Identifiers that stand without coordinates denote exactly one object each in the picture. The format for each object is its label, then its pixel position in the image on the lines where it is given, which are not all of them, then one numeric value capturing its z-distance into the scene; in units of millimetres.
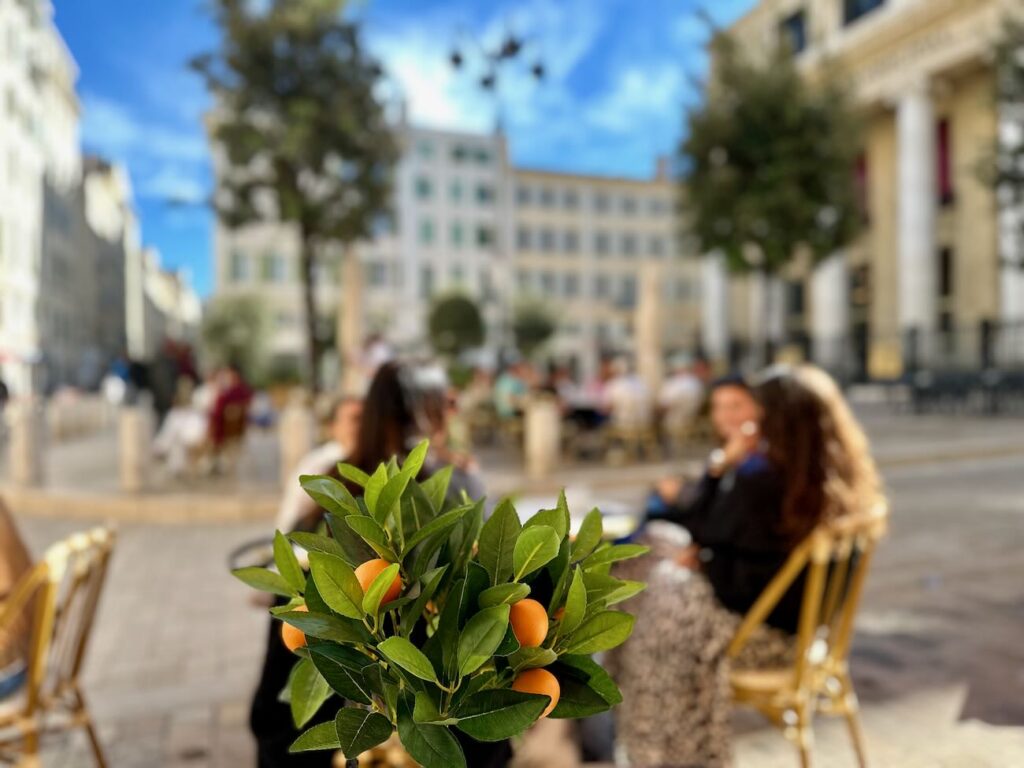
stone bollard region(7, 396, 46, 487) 9164
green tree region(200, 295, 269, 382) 40062
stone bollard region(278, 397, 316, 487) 8867
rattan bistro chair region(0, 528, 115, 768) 2078
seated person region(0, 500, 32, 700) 2188
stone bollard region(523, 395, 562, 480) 9812
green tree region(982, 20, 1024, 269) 15109
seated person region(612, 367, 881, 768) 2467
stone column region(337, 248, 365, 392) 12708
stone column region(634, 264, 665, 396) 13547
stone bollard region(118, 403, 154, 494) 9086
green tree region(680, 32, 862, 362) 15461
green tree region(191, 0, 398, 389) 14133
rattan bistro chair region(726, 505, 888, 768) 2295
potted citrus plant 820
